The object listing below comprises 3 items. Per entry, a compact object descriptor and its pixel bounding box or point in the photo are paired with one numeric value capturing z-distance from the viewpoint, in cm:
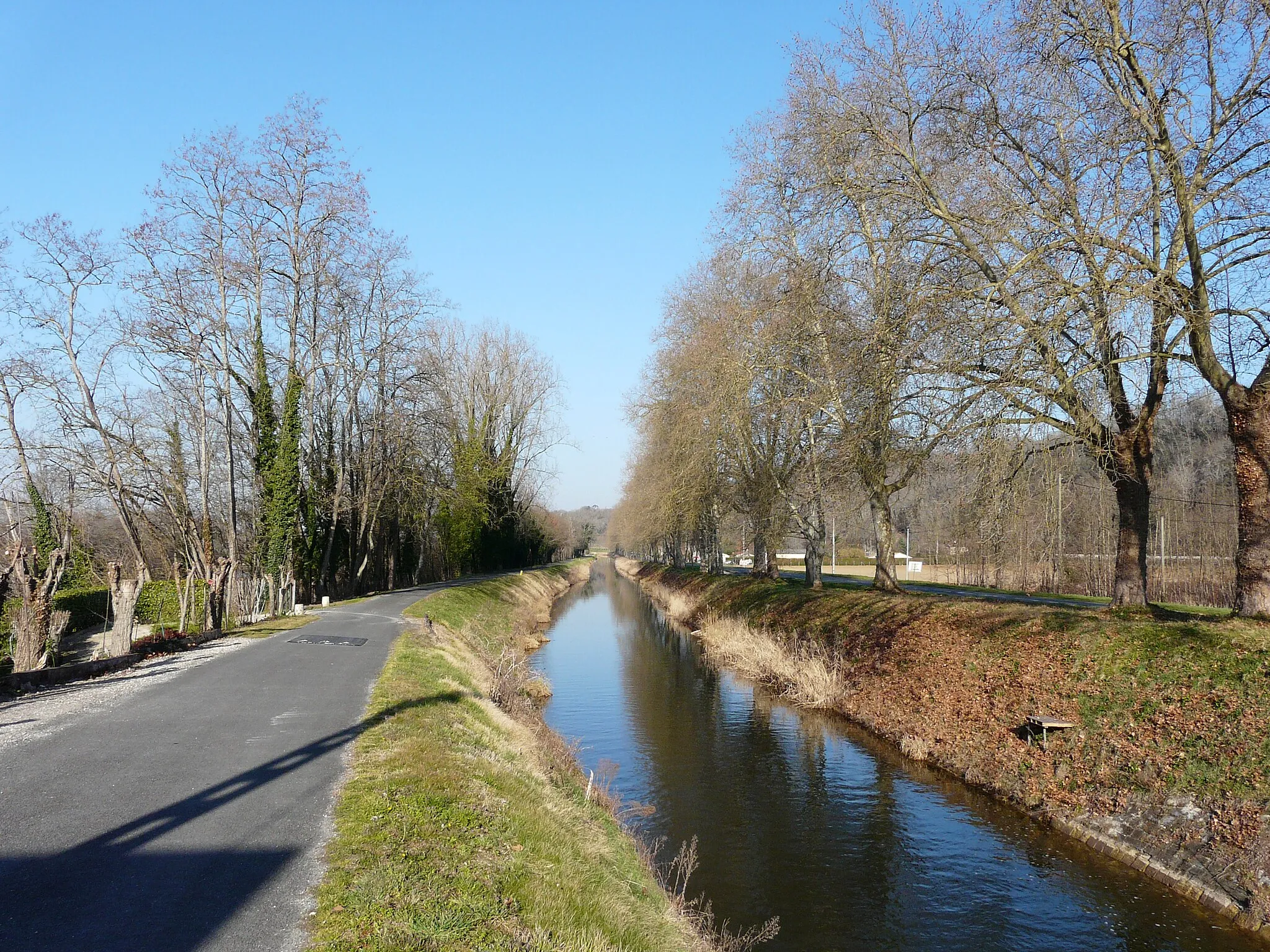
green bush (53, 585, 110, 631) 2642
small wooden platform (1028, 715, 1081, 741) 1220
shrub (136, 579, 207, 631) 2688
